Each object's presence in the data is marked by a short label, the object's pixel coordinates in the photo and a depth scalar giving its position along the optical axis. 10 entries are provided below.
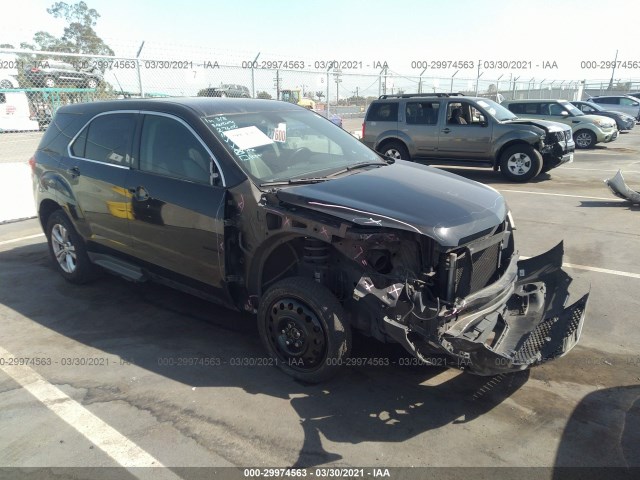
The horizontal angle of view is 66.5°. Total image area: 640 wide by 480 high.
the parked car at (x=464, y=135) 10.82
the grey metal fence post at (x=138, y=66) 9.56
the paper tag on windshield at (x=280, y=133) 4.03
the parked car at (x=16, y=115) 12.01
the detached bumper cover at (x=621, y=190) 8.30
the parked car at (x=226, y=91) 12.02
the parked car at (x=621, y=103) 26.64
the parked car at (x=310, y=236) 2.99
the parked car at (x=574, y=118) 16.62
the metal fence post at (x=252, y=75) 11.90
